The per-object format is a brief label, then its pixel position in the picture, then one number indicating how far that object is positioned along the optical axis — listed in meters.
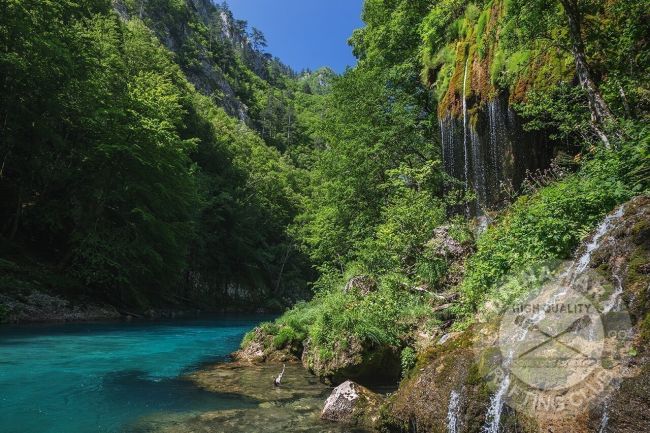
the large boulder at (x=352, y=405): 7.04
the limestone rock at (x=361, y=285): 13.36
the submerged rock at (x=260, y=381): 9.34
